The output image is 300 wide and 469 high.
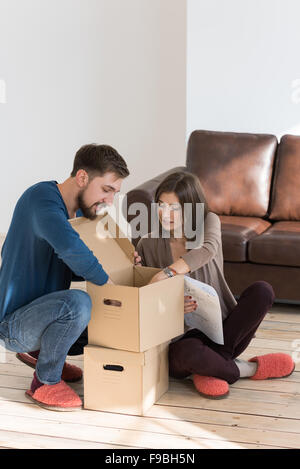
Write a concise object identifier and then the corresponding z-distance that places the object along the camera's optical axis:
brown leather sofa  4.11
